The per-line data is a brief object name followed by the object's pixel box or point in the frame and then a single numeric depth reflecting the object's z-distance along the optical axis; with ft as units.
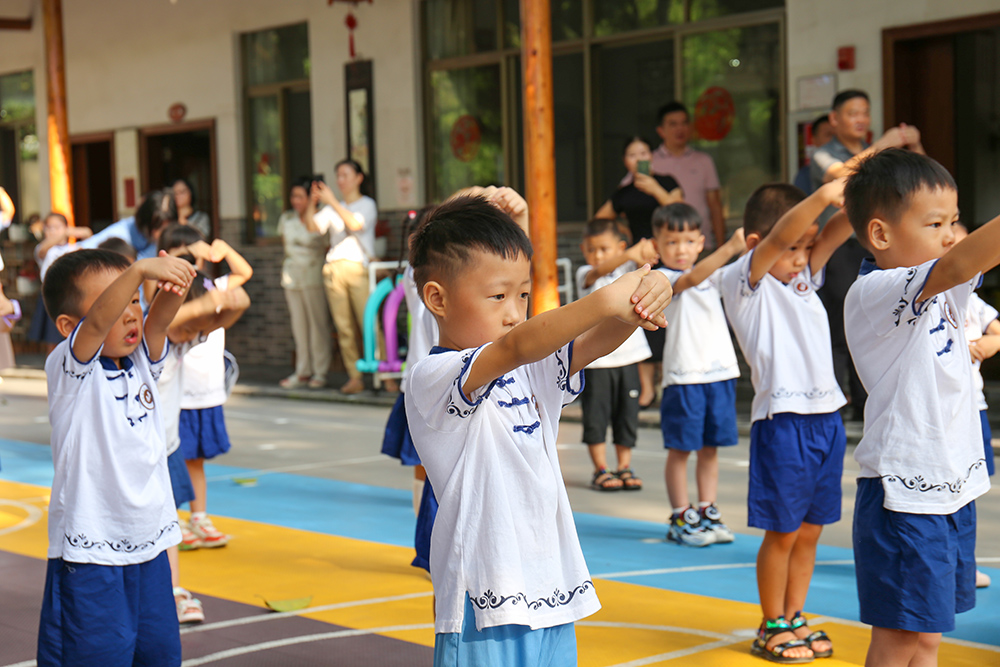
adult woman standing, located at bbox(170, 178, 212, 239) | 32.07
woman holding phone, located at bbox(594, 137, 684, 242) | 26.27
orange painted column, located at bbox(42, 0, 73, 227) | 41.52
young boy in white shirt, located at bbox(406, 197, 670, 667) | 7.32
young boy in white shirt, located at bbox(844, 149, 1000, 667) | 9.13
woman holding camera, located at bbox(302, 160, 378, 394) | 35.32
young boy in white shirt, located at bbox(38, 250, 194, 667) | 9.75
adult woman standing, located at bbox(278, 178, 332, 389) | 38.11
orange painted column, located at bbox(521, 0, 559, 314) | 28.25
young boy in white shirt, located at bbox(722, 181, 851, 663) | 11.79
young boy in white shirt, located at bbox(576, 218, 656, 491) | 20.62
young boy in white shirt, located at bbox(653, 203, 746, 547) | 16.65
